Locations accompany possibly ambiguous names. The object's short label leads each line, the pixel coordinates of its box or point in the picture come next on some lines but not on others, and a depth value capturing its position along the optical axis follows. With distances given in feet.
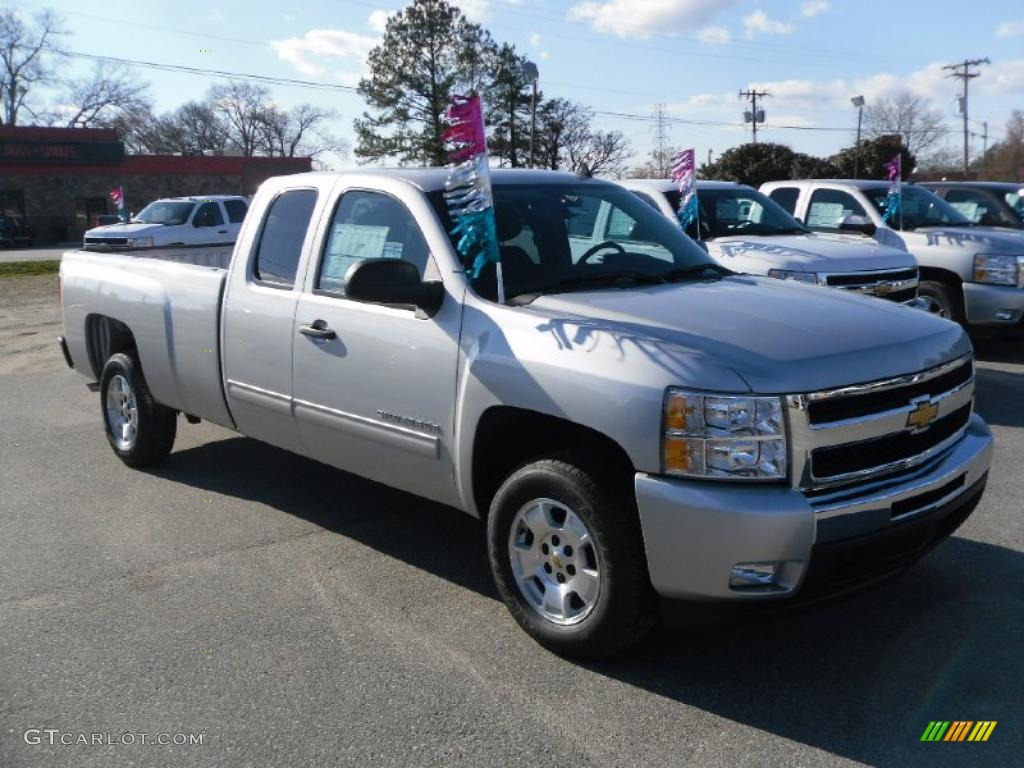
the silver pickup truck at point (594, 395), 10.69
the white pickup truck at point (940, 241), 31.27
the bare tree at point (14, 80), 241.35
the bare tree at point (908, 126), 240.32
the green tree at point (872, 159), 111.24
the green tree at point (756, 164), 107.24
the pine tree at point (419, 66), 161.48
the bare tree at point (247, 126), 277.85
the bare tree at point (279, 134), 281.54
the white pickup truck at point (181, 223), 74.13
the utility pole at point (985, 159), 255.19
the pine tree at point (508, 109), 162.09
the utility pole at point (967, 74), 216.95
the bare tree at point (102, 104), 259.39
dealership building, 152.87
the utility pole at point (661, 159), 177.78
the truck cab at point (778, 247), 27.17
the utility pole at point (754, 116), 195.21
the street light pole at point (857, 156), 105.84
